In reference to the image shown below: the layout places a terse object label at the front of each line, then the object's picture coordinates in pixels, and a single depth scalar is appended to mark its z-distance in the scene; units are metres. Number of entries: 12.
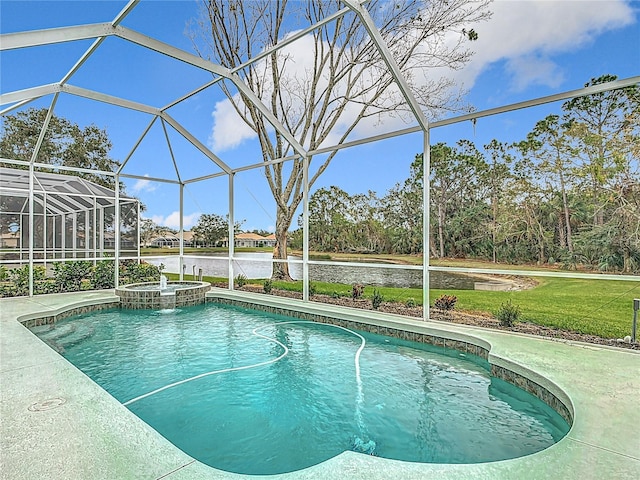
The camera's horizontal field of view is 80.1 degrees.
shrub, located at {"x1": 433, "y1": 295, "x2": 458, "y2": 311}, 7.31
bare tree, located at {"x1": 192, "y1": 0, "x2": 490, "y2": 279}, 10.48
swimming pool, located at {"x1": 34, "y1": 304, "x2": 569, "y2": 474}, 3.04
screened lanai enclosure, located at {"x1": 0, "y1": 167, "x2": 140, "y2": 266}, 10.89
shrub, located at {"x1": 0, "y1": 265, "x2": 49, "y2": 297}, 9.41
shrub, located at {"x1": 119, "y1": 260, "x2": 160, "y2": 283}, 11.29
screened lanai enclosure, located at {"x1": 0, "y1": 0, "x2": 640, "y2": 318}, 6.96
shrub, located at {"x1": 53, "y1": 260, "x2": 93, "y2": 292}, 9.99
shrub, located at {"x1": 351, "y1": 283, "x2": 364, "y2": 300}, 9.12
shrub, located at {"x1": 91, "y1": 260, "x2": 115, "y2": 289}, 10.46
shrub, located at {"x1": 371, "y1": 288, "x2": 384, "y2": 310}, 7.95
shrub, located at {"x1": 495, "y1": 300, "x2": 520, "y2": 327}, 6.22
